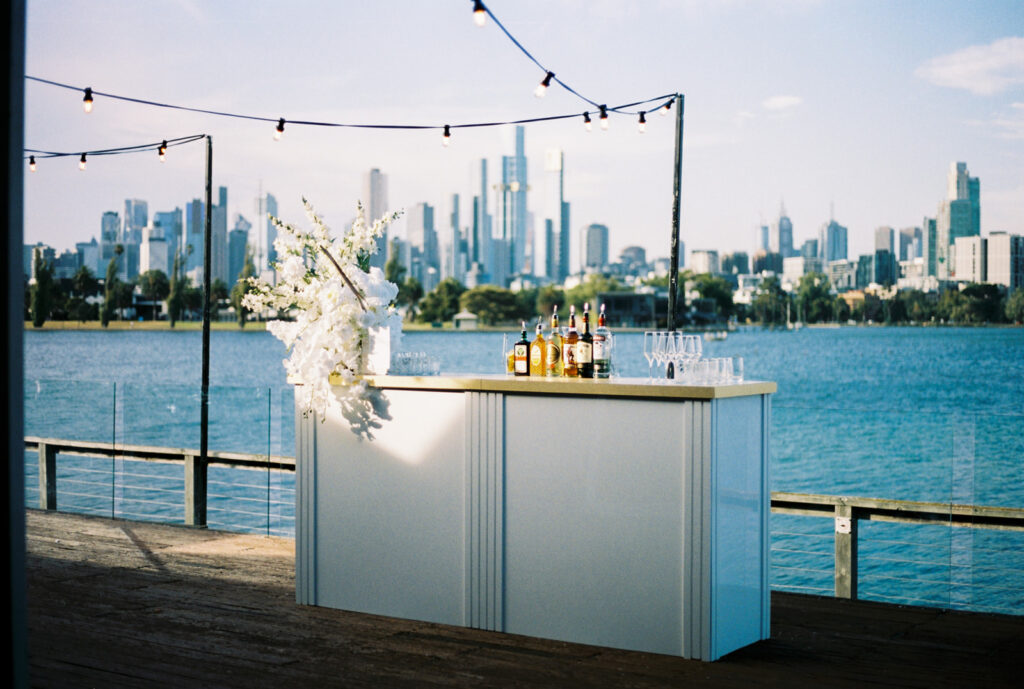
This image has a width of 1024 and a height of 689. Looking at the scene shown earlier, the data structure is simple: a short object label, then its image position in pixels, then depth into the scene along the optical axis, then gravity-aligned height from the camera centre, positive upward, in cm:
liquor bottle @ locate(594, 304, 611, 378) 446 -11
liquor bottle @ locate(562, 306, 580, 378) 454 -12
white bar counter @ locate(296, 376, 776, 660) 396 -72
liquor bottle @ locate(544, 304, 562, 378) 458 -15
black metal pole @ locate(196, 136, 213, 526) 744 -18
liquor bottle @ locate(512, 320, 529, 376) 458 -13
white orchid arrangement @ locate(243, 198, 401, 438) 469 +6
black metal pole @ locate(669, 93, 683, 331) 711 +77
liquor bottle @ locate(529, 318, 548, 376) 457 -12
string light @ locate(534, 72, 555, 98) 629 +140
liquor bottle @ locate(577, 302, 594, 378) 448 -11
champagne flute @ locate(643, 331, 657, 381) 427 -8
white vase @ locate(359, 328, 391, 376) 471 -12
